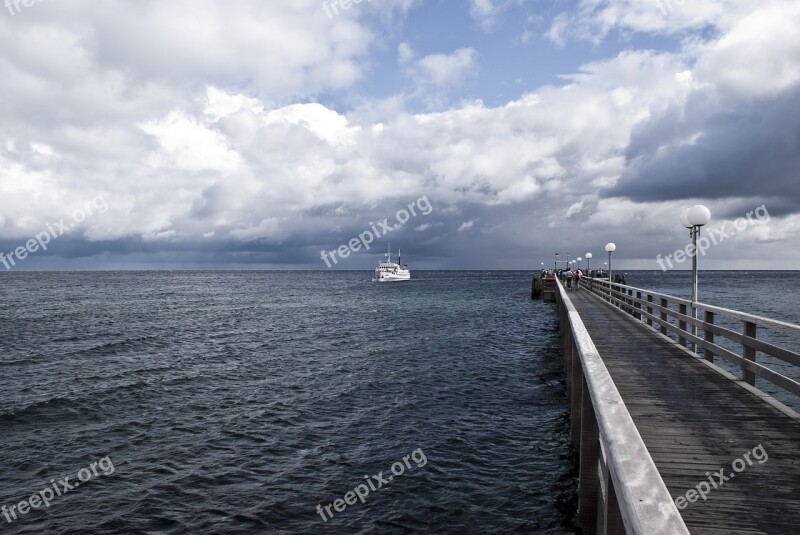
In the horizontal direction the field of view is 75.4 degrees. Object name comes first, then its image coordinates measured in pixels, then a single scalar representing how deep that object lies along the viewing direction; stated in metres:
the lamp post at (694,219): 10.56
